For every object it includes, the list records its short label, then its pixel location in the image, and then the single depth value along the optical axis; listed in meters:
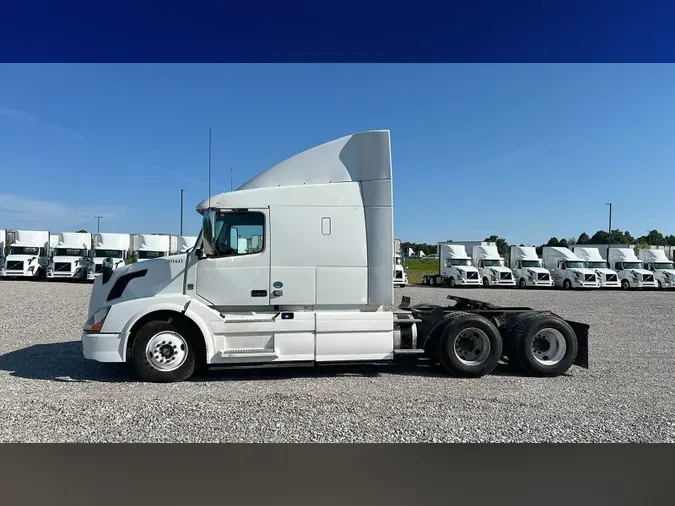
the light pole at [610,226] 48.66
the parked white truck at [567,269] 28.80
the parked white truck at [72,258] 26.27
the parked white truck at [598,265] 29.45
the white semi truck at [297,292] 6.39
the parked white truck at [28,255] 26.51
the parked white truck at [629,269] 29.75
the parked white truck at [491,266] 29.50
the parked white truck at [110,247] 27.81
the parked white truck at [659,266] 30.23
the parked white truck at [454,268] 29.02
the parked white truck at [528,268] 29.58
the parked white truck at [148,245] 28.73
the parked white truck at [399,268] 26.08
